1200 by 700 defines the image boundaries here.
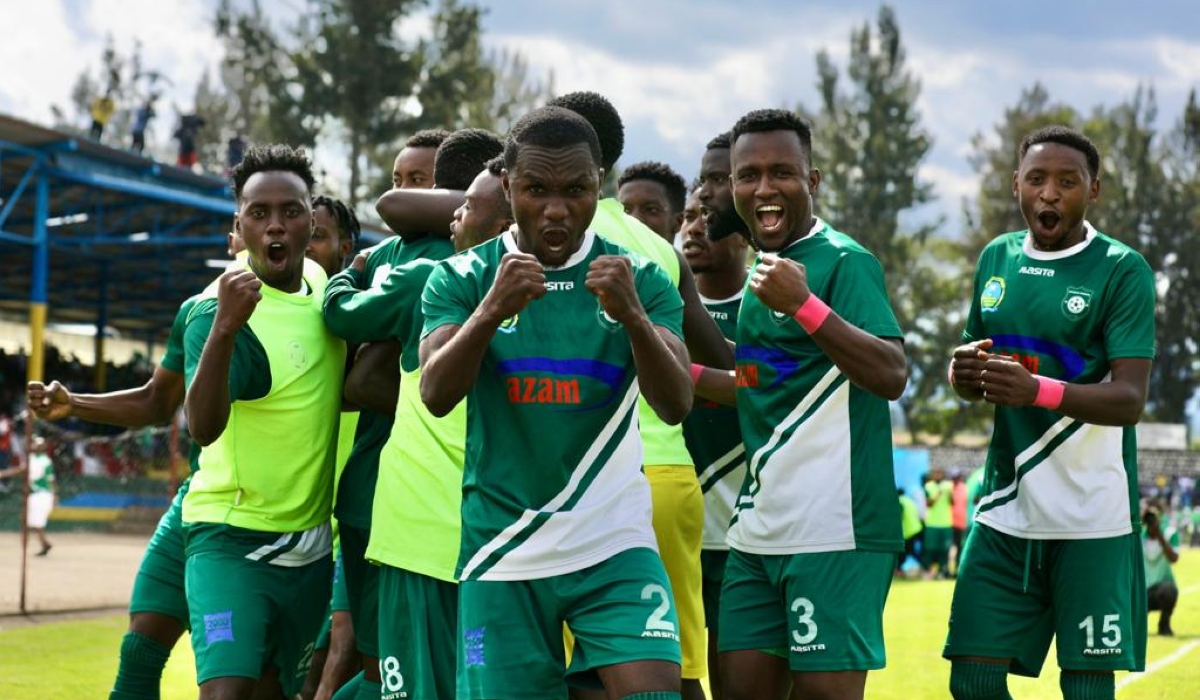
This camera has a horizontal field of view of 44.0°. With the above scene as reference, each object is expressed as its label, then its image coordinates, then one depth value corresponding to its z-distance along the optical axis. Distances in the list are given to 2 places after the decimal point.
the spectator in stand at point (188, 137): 36.59
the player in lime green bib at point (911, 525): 27.64
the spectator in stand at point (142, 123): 35.47
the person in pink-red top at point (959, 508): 29.28
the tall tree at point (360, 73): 47.75
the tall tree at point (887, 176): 61.19
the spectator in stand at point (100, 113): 34.75
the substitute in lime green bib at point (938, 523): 27.77
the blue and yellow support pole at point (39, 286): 30.44
